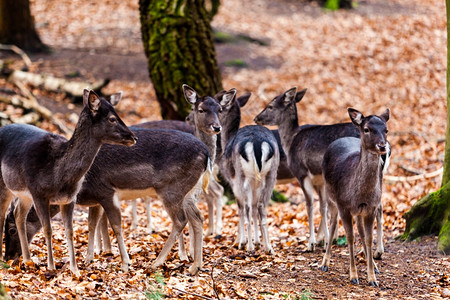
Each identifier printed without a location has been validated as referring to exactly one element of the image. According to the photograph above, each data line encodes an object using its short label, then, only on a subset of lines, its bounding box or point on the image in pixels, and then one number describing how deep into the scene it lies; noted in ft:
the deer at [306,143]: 54.60
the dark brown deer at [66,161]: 40.45
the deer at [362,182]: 40.72
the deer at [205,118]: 52.34
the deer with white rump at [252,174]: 52.75
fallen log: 98.37
